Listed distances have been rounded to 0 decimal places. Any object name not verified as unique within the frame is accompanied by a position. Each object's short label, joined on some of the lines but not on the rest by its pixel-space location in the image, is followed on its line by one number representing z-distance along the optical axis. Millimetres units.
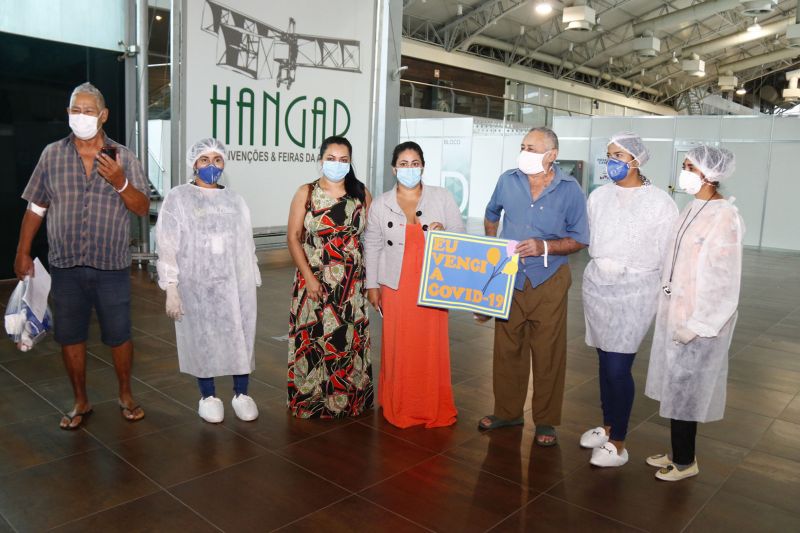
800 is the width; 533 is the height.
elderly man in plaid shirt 3242
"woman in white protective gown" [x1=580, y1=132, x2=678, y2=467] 3033
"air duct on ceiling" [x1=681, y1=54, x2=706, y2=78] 23594
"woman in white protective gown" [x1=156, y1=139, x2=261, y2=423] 3389
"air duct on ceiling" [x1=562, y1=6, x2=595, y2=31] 16344
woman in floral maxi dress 3533
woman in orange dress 3502
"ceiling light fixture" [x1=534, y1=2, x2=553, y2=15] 16312
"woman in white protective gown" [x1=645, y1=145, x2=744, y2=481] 2785
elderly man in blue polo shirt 3254
